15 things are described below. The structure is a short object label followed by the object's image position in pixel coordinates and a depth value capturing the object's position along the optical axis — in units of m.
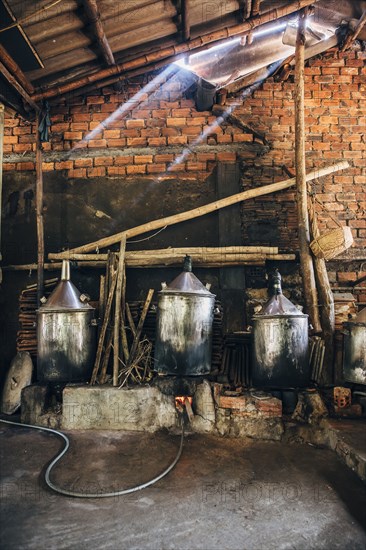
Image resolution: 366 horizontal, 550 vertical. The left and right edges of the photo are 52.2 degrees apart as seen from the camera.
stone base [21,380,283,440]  4.00
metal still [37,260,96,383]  4.28
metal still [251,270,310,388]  4.05
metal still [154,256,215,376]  4.13
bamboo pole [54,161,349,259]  5.06
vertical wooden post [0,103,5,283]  5.01
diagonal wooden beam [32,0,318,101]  4.30
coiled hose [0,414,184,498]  2.72
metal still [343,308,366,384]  3.95
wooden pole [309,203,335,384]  4.29
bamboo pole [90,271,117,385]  4.38
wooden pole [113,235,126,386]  4.32
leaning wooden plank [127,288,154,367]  4.50
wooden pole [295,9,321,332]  4.44
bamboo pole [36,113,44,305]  5.05
